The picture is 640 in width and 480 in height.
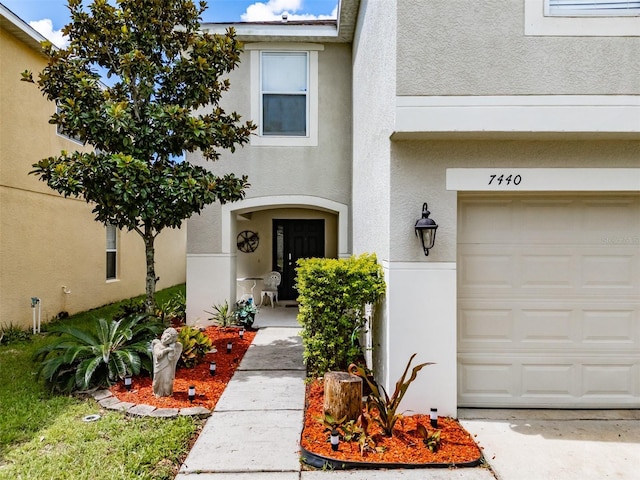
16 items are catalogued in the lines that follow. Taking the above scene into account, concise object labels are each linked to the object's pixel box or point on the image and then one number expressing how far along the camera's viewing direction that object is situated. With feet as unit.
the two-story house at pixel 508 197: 15.24
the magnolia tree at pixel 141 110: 22.27
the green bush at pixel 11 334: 28.35
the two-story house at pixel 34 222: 29.27
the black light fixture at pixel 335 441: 13.67
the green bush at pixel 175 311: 31.27
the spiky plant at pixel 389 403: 14.53
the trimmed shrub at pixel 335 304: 17.97
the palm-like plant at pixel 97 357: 19.13
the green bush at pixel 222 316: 31.53
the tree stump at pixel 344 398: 15.20
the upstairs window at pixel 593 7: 15.38
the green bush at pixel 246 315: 31.32
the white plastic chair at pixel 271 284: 41.09
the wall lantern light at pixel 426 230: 15.48
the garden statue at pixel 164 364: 18.06
